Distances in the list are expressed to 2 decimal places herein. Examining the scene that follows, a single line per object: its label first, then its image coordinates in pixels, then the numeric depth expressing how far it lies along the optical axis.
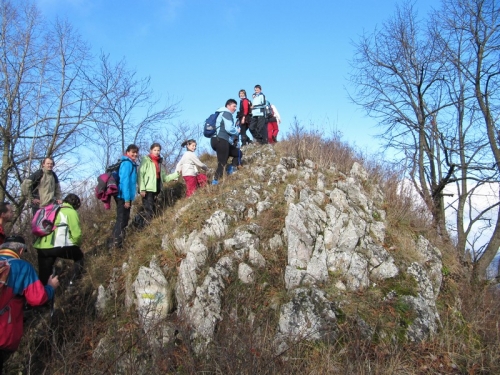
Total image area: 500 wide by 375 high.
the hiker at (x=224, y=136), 8.47
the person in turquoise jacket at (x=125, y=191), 6.88
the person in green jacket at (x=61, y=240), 5.59
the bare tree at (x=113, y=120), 13.25
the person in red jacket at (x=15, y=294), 3.62
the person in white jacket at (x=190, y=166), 8.38
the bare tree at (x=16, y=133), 10.89
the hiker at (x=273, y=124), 12.29
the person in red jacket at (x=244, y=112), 12.01
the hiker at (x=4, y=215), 4.50
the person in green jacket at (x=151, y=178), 7.51
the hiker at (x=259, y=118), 11.86
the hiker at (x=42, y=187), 6.94
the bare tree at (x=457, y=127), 10.58
